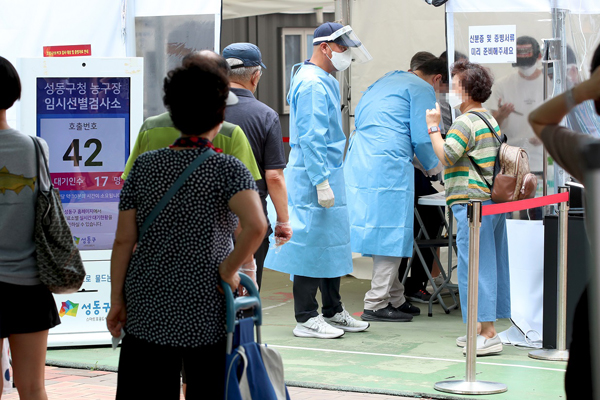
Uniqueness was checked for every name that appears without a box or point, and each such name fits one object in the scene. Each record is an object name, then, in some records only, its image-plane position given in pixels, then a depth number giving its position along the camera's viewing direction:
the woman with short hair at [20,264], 5.61
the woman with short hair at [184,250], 4.56
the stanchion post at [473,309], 7.99
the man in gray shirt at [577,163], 3.75
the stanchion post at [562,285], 9.17
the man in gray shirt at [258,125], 8.02
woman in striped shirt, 9.59
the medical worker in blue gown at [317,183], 10.34
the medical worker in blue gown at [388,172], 11.73
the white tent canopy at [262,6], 17.12
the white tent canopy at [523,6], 10.19
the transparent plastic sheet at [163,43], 10.65
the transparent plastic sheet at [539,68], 10.21
